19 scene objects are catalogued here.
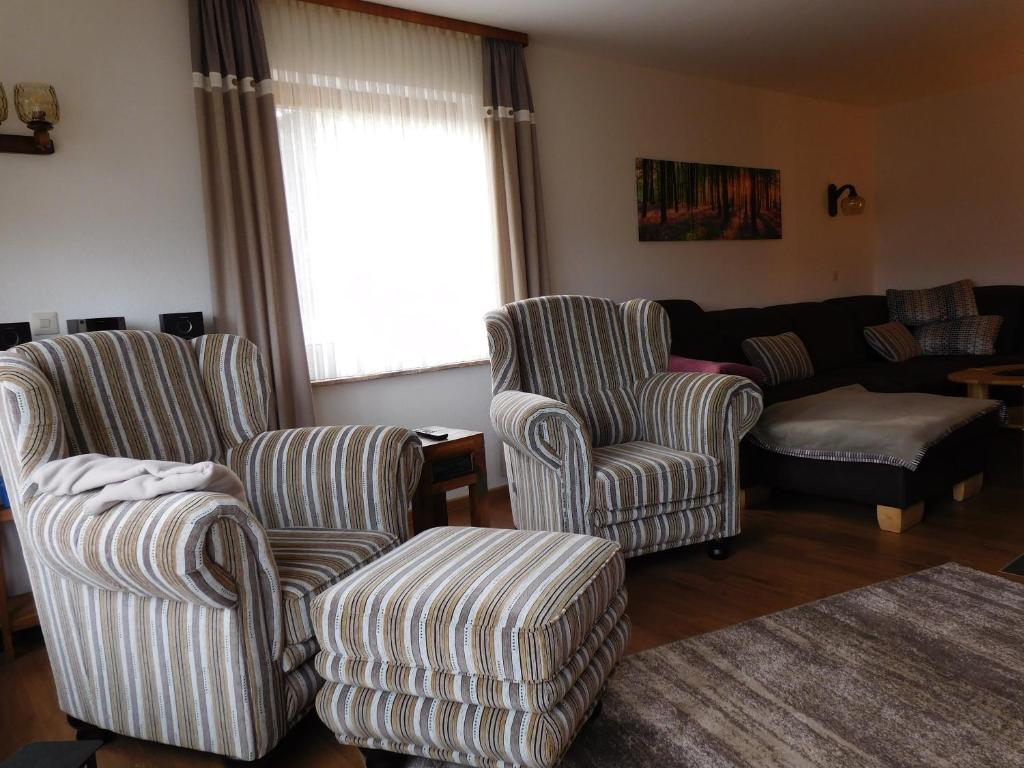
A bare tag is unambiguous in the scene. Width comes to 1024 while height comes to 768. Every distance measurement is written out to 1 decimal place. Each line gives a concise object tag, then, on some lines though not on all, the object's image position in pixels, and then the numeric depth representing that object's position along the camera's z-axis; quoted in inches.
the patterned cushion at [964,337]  188.2
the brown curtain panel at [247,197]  113.3
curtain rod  127.8
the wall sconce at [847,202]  217.5
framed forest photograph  178.9
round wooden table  136.7
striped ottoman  53.2
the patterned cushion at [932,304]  198.5
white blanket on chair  60.0
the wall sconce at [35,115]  96.3
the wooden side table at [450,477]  104.2
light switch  102.1
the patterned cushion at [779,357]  160.7
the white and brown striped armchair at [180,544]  59.3
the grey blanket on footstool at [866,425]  108.8
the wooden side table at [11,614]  90.6
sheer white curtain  127.0
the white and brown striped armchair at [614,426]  95.5
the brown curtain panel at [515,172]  147.8
